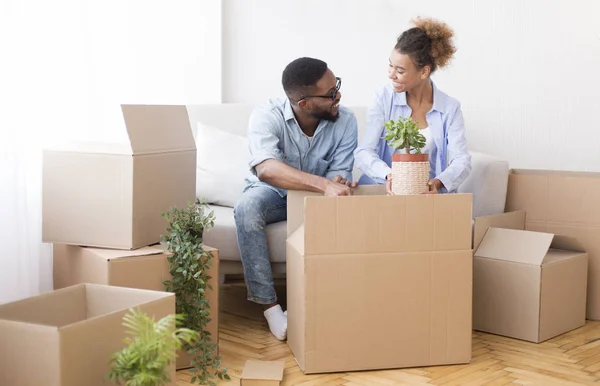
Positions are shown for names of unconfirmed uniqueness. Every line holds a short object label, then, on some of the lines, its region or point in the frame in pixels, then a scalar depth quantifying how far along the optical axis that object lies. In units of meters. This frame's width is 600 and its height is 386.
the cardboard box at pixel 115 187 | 2.12
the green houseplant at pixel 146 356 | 1.50
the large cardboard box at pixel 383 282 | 2.06
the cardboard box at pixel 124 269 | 2.05
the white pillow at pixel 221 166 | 2.89
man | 2.49
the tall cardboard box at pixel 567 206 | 2.68
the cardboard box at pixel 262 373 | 1.99
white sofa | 2.61
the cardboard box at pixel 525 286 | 2.41
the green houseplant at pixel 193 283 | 2.11
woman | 2.51
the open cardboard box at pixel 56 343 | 1.50
